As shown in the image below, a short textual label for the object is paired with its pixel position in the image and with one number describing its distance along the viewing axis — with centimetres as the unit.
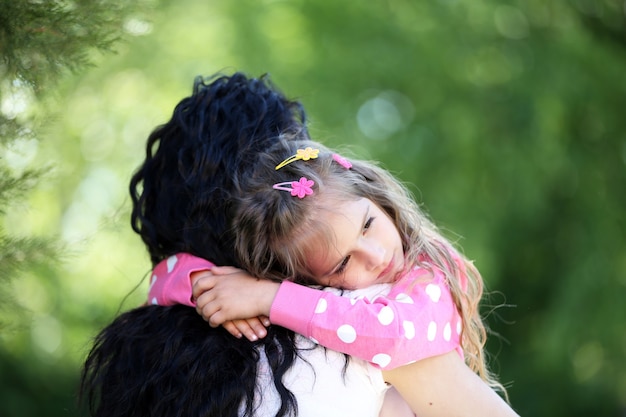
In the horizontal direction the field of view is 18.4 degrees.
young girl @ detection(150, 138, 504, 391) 207
